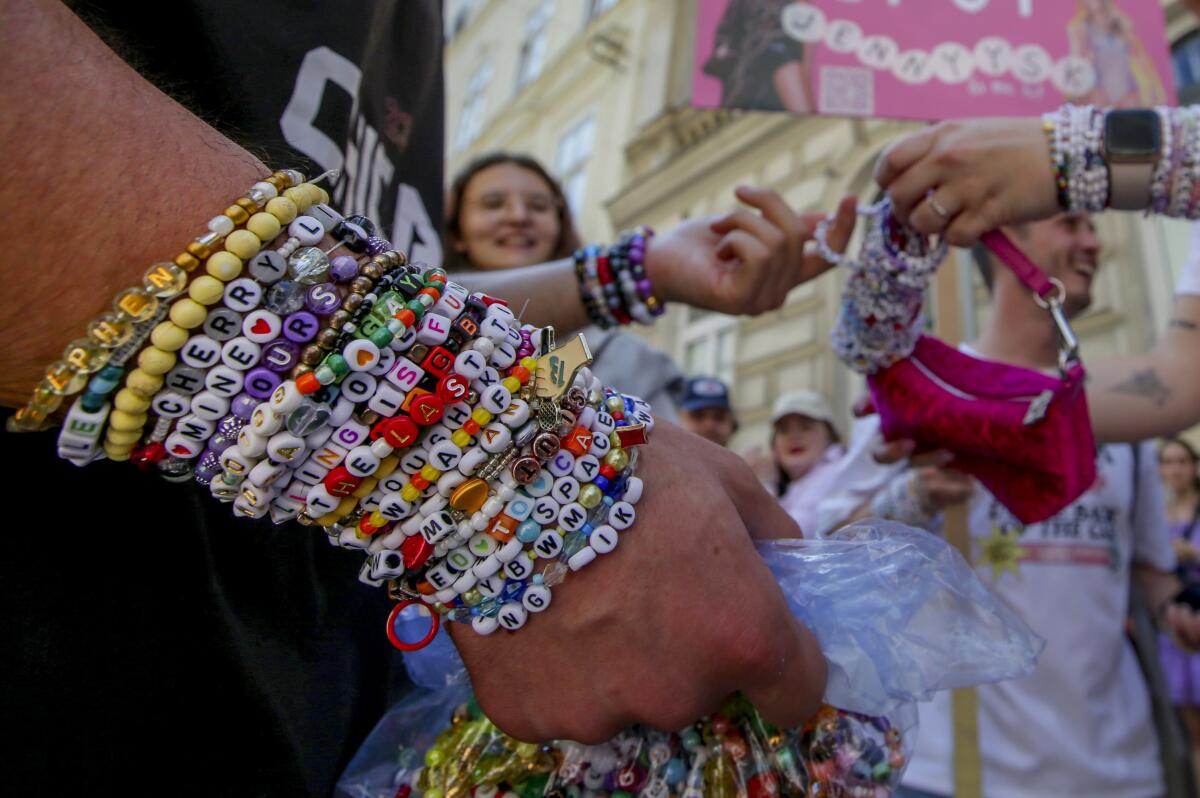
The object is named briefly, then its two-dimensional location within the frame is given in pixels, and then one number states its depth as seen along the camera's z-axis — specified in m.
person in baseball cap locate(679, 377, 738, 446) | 3.37
